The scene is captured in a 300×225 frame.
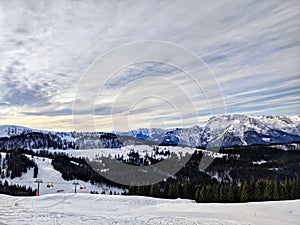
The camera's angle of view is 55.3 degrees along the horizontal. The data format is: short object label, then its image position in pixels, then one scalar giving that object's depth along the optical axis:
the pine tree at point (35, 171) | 122.09
